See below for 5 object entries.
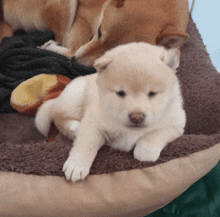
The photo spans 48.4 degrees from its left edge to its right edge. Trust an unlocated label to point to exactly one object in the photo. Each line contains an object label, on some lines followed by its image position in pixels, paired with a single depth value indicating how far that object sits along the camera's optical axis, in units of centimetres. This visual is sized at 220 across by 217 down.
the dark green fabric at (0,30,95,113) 54
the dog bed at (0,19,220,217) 32
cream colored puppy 29
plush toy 49
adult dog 48
